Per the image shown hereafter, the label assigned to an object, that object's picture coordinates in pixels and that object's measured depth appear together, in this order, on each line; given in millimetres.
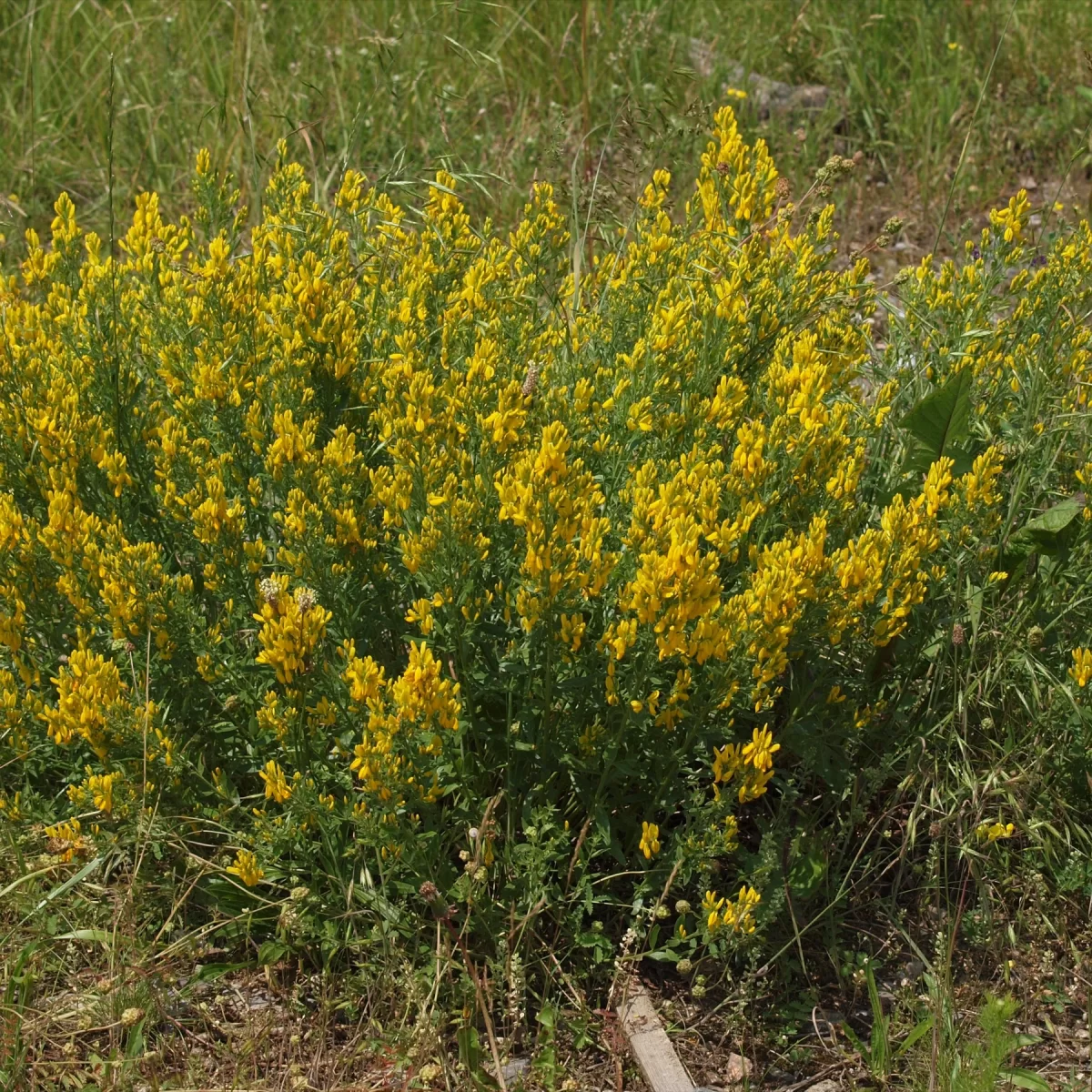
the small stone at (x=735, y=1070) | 2711
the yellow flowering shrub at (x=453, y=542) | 2502
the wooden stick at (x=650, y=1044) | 2580
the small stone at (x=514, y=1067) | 2609
